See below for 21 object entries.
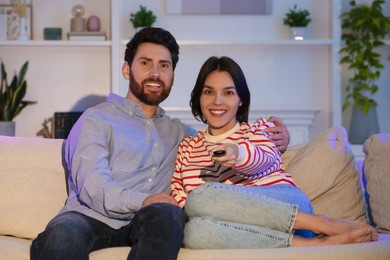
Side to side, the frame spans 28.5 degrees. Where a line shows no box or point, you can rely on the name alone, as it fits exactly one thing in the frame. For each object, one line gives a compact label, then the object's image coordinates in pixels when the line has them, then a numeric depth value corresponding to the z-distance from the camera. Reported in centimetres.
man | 231
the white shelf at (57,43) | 521
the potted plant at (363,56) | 520
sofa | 284
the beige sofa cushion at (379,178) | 282
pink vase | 530
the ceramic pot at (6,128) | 513
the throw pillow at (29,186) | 284
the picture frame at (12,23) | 527
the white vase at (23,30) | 527
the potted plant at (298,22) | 526
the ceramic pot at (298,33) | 530
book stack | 525
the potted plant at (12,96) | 526
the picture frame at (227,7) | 541
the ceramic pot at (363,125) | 529
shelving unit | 543
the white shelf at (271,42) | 524
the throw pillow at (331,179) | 286
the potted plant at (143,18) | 524
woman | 240
